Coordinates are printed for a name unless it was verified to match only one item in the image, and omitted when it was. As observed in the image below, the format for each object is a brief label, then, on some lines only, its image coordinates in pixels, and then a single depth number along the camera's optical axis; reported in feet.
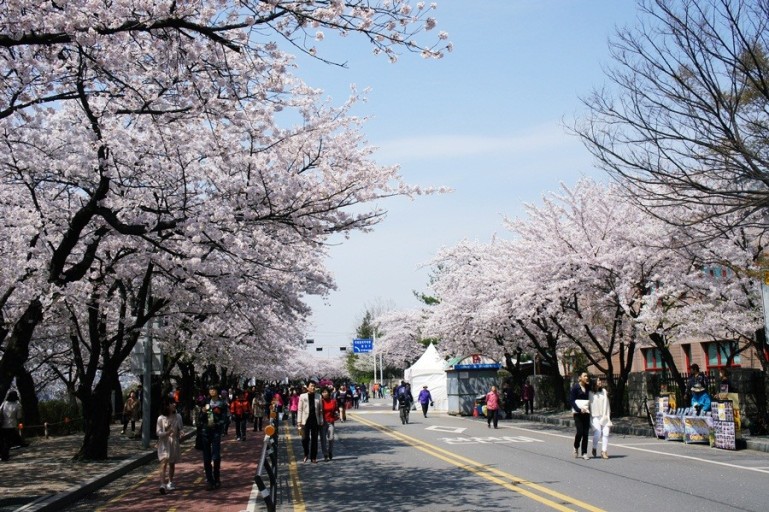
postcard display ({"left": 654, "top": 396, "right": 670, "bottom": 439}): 74.13
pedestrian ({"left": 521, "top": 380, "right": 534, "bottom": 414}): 128.26
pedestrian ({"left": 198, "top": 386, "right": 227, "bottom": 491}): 48.70
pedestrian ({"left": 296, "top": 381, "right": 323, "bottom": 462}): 62.69
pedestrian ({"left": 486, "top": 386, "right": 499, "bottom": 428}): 97.71
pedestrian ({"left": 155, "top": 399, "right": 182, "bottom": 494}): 48.08
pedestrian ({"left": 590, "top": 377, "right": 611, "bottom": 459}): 56.65
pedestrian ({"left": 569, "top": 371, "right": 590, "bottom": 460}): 57.21
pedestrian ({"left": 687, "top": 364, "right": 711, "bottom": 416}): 68.03
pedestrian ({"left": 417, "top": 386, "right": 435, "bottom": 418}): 135.85
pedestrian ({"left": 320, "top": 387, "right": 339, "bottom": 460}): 63.27
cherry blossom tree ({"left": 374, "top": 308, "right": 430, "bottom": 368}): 284.20
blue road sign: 305.53
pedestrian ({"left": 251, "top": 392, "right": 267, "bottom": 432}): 111.34
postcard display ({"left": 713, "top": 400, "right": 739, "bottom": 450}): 61.98
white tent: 179.22
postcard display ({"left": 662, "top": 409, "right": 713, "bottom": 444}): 67.37
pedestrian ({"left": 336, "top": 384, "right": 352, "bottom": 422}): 120.88
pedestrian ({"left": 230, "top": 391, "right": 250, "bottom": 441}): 93.15
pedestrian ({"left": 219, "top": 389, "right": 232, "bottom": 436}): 55.06
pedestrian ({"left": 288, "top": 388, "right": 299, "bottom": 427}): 112.43
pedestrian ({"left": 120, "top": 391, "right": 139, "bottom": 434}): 101.30
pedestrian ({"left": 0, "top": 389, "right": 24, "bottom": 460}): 66.18
